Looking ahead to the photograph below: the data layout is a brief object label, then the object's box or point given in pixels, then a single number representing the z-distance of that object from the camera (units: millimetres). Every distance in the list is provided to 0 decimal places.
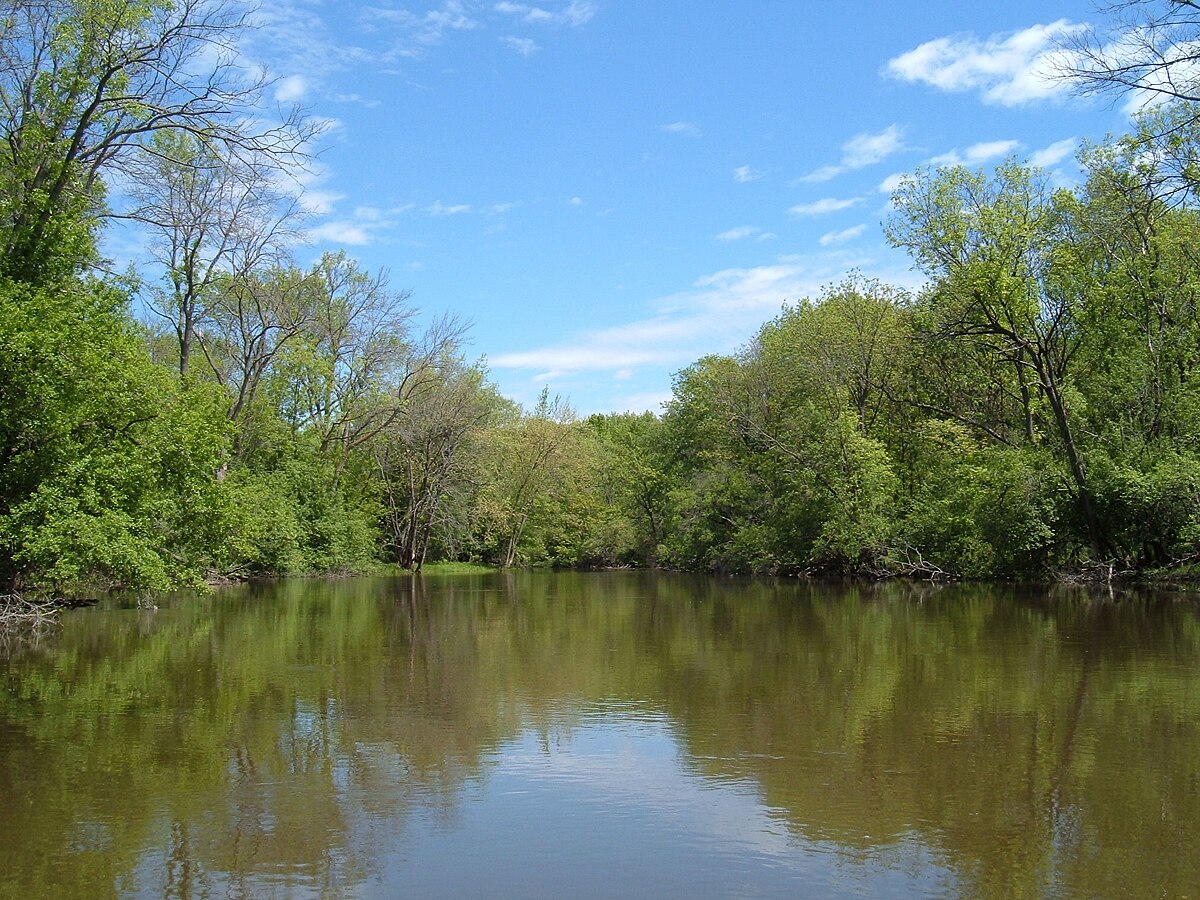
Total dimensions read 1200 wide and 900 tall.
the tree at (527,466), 60312
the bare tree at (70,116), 18266
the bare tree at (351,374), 45188
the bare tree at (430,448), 48844
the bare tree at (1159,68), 13578
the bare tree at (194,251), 32625
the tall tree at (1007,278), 30000
